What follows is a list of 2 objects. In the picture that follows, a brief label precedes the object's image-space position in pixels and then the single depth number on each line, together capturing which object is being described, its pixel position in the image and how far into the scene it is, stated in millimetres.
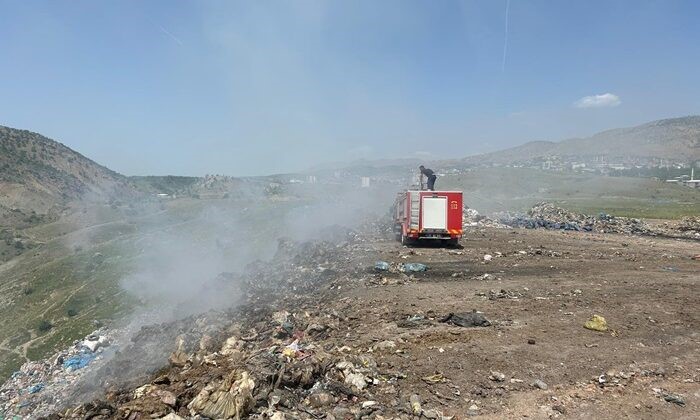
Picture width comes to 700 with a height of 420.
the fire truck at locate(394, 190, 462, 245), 15156
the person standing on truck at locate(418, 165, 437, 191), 16805
